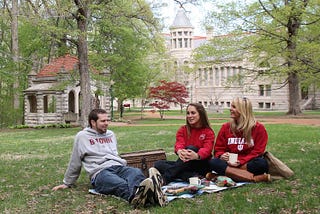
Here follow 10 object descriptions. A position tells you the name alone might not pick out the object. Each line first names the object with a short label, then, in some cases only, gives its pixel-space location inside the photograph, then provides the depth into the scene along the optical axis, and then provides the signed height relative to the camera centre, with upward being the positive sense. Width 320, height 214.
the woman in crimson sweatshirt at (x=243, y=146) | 5.90 -0.60
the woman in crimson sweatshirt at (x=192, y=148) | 6.04 -0.63
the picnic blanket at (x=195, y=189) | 5.26 -1.11
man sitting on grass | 5.43 -0.80
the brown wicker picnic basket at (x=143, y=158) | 6.37 -0.82
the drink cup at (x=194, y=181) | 5.64 -1.03
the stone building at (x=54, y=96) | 24.67 +0.62
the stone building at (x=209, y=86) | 47.44 +2.48
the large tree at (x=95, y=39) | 16.28 +3.53
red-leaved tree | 30.09 +0.80
